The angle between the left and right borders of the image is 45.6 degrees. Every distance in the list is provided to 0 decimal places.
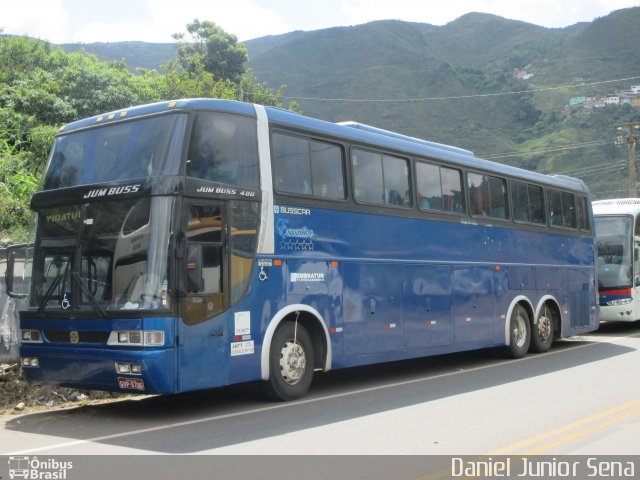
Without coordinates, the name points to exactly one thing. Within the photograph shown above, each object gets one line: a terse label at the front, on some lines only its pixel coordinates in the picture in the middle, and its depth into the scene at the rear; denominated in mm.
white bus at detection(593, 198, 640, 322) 21344
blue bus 8641
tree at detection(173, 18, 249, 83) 52219
